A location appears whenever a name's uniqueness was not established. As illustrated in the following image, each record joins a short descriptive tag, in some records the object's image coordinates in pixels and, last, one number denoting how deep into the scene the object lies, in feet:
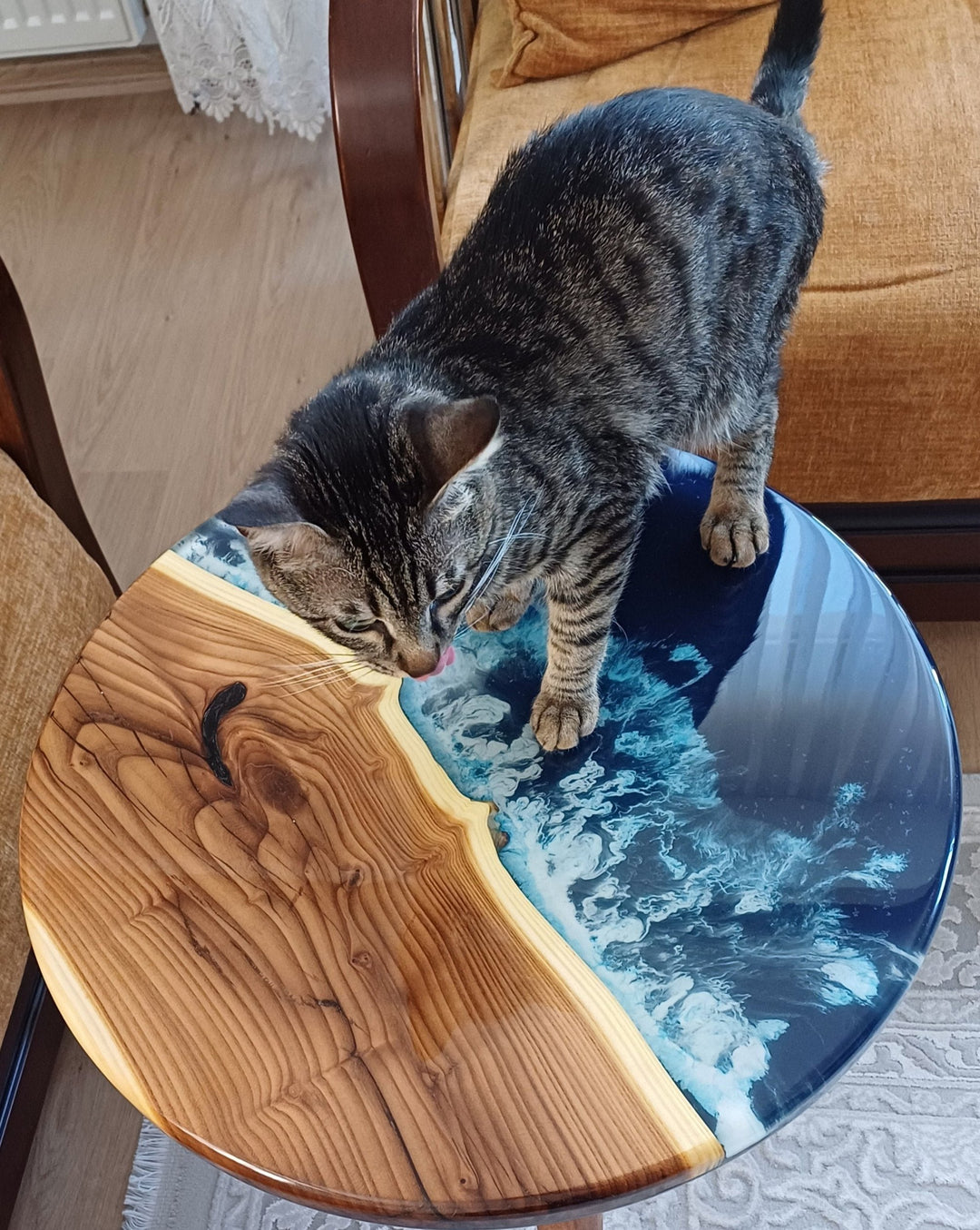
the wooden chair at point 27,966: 3.60
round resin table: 2.19
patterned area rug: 3.59
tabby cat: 2.56
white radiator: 7.45
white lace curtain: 6.64
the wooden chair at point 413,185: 3.54
